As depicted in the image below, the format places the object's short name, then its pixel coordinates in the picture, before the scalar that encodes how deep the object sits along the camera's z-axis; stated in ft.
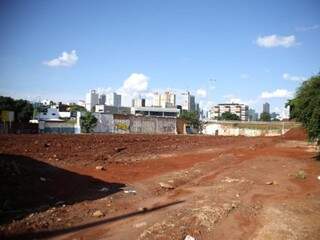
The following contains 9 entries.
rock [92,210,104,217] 25.80
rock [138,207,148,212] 28.34
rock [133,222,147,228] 24.11
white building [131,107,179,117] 322.17
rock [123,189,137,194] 35.01
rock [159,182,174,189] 38.54
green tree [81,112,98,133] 143.93
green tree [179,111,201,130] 214.84
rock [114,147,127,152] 74.94
